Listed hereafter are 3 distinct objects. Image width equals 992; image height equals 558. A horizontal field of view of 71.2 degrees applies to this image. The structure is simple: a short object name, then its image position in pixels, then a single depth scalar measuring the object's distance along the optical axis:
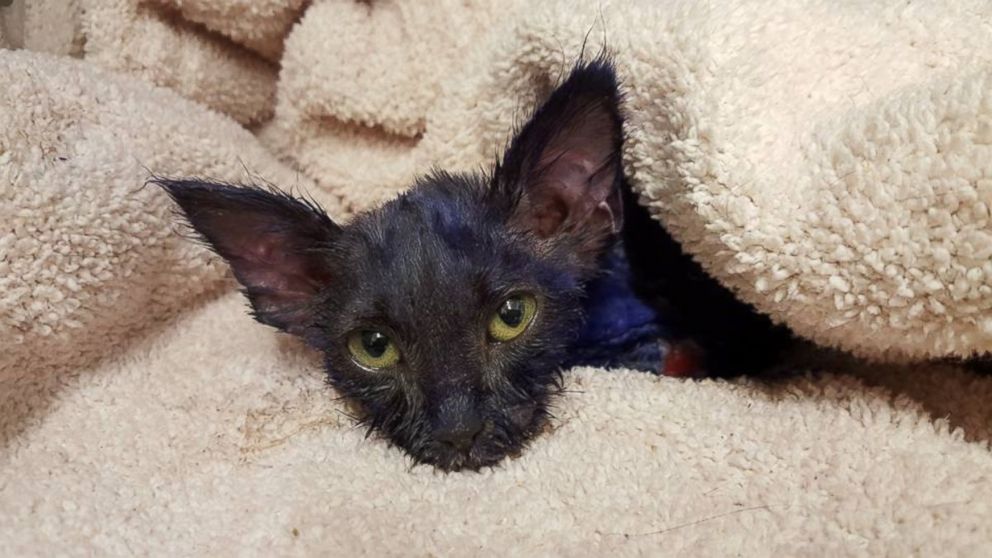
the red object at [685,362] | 0.17
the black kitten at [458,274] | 0.13
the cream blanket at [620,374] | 0.11
